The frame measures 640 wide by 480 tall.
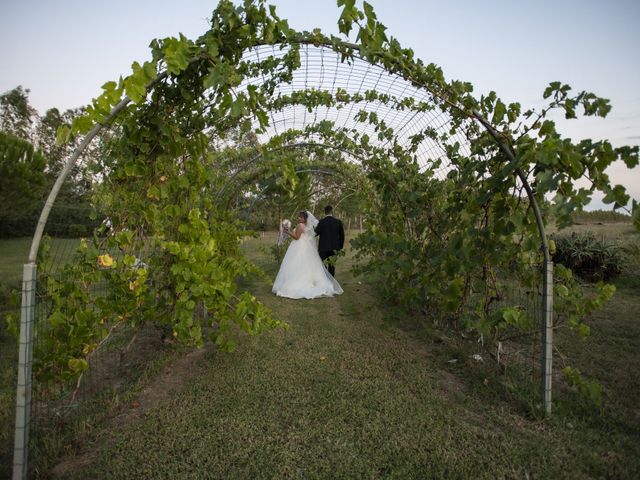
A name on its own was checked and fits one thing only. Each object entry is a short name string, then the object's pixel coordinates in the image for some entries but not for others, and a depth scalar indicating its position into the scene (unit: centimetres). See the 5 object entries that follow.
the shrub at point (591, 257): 809
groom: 816
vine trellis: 219
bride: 747
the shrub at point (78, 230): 262
